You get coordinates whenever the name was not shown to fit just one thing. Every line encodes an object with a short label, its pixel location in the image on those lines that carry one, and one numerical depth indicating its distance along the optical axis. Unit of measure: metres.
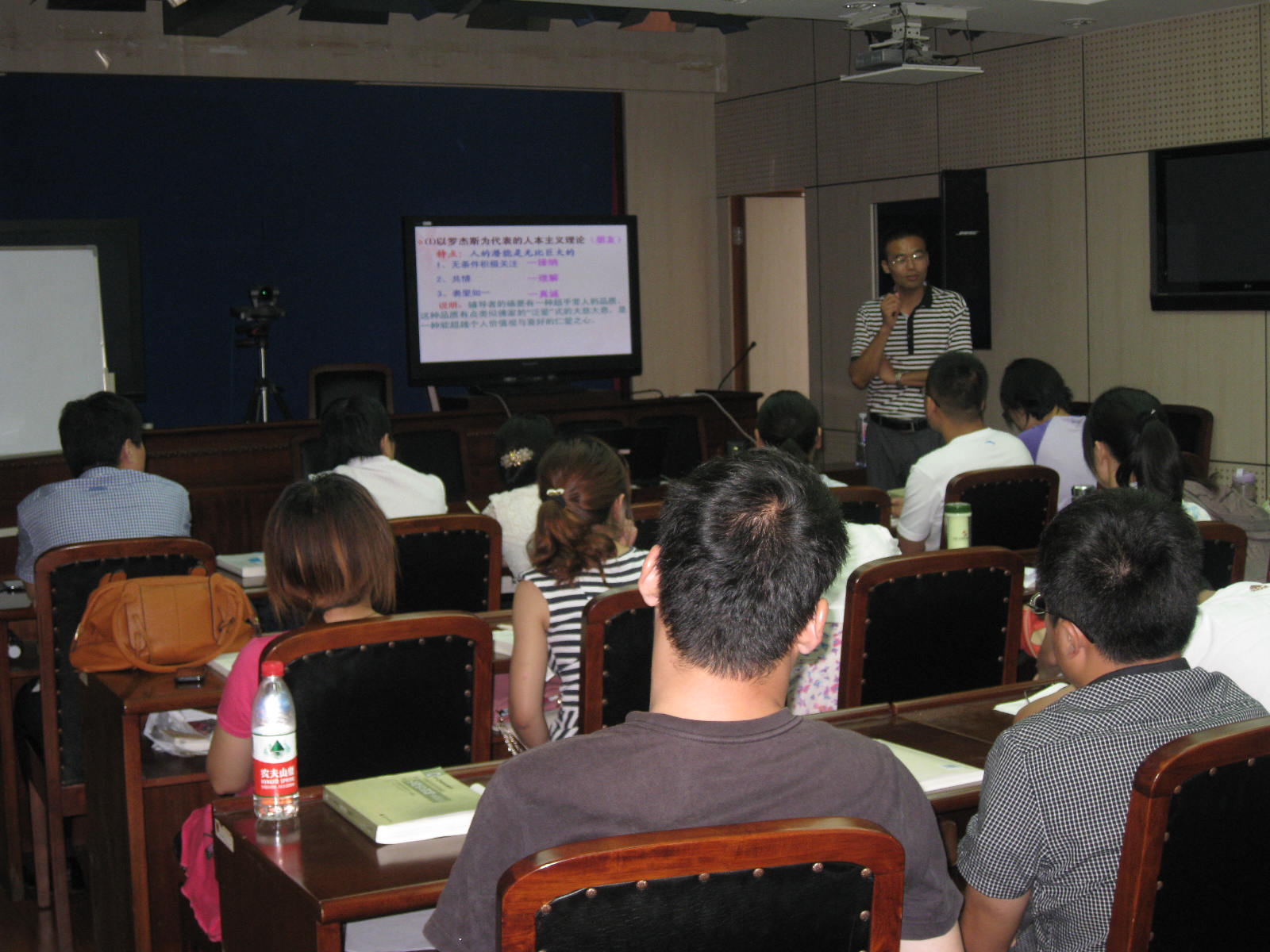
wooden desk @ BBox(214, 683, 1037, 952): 1.49
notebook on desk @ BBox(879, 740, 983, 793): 1.79
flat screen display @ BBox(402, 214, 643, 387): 7.40
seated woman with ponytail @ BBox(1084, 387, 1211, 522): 2.91
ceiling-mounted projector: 5.60
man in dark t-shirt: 1.16
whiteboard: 6.20
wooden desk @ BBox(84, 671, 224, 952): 2.60
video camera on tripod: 7.36
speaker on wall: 7.01
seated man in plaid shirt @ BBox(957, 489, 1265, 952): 1.54
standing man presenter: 6.09
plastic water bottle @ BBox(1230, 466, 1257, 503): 3.35
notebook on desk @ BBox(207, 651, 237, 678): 2.49
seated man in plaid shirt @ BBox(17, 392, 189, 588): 3.45
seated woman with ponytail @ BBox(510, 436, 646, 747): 2.42
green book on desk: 1.65
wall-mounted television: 5.82
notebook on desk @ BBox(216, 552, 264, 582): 3.48
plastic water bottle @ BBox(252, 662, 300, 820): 1.74
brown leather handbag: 2.59
